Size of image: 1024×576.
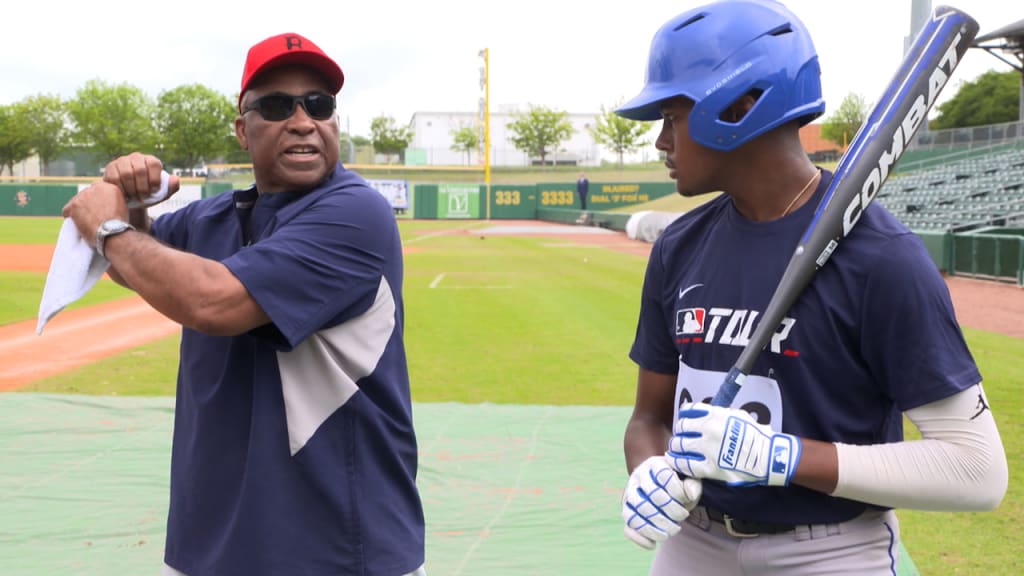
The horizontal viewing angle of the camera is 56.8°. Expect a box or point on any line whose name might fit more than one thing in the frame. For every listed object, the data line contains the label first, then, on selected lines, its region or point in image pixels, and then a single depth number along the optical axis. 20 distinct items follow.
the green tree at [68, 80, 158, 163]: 84.75
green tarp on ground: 4.98
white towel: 2.56
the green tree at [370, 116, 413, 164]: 109.19
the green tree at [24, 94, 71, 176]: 80.94
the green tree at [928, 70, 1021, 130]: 64.25
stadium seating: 24.78
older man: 2.43
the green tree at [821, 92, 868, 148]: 69.51
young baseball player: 1.95
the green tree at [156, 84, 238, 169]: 90.19
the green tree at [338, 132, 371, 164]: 65.56
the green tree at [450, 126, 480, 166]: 94.88
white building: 97.69
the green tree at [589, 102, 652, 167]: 83.31
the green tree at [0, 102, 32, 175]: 79.00
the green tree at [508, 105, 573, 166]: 89.88
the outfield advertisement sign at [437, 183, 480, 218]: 55.09
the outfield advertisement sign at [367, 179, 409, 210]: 53.09
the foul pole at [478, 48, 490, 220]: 54.89
